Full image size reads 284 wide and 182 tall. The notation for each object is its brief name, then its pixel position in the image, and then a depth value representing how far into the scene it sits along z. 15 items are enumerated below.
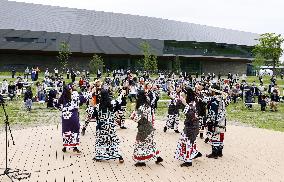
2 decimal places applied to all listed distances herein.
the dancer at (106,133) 9.15
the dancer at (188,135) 9.12
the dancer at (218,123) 9.88
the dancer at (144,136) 8.90
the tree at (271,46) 52.48
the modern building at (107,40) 49.19
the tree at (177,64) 57.22
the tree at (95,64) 47.97
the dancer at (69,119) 9.91
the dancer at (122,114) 13.45
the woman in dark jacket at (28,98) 19.97
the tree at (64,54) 47.16
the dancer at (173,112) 13.05
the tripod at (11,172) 7.88
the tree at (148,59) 50.50
